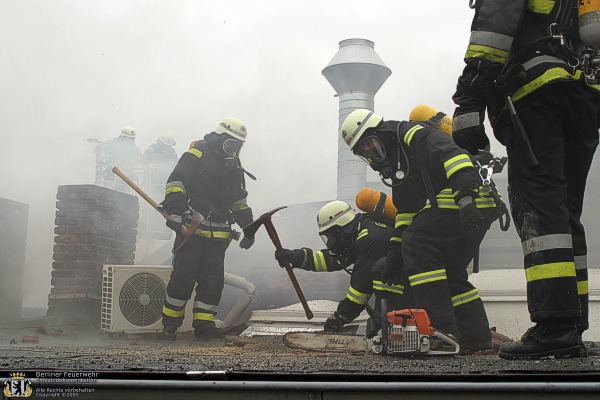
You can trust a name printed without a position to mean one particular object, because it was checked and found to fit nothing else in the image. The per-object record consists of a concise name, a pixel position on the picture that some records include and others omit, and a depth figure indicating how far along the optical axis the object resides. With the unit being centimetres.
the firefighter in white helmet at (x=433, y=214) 366
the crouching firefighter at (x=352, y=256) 461
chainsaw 300
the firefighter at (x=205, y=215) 596
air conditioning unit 599
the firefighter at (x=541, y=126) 235
